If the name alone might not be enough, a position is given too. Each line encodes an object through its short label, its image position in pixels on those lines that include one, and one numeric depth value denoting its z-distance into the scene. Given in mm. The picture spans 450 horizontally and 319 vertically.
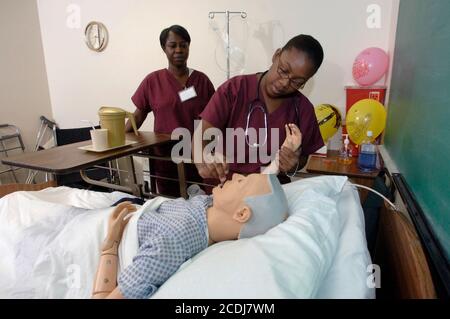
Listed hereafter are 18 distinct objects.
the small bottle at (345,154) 2102
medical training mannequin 758
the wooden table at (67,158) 1169
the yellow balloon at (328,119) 2182
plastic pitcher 1386
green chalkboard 758
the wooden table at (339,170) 1784
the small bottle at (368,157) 1896
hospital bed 604
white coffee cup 1339
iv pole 2623
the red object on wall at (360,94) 2143
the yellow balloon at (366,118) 1922
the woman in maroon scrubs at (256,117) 1363
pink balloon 2102
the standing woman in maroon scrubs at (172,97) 2023
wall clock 3189
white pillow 578
